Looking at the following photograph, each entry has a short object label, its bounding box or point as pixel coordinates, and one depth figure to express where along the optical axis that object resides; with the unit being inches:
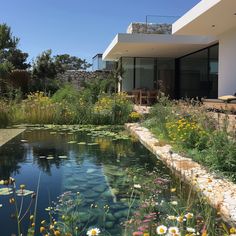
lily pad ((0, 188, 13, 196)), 105.5
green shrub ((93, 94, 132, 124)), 291.5
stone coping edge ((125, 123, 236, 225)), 88.6
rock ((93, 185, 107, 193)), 113.0
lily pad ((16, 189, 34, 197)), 104.2
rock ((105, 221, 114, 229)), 84.5
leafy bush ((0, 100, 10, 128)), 268.4
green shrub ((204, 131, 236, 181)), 115.6
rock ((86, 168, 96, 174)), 137.3
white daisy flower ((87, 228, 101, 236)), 49.9
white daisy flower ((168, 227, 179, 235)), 49.1
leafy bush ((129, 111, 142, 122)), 295.1
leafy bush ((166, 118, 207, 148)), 152.2
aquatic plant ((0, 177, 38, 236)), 102.9
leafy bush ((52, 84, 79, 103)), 318.5
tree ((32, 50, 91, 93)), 562.8
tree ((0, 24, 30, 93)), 743.8
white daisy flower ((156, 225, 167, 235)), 49.2
